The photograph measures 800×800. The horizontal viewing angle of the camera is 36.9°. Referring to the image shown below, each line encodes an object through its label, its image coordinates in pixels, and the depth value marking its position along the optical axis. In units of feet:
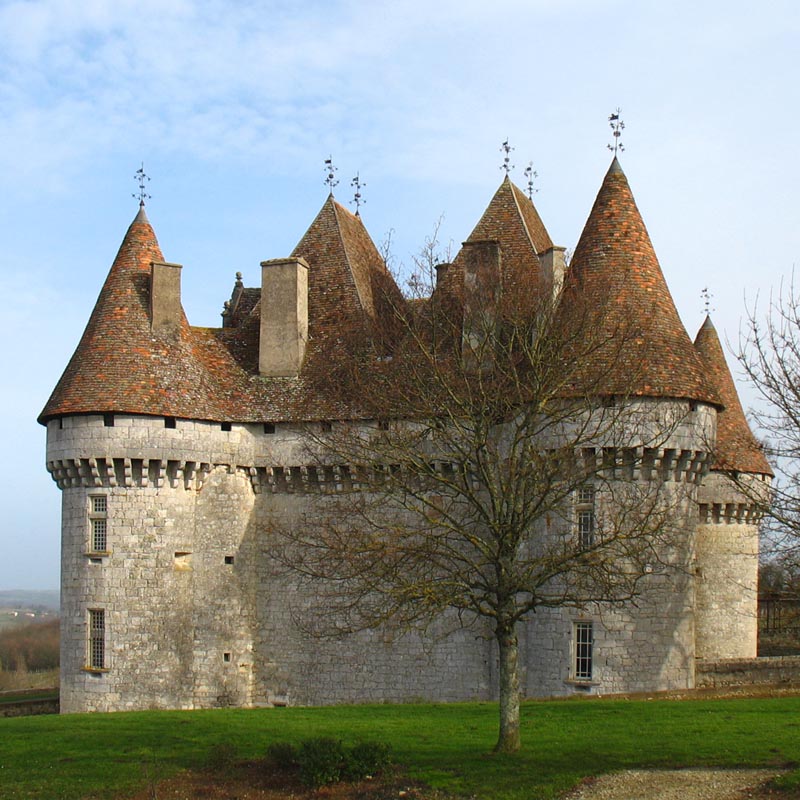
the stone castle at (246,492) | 85.25
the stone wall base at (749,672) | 86.74
